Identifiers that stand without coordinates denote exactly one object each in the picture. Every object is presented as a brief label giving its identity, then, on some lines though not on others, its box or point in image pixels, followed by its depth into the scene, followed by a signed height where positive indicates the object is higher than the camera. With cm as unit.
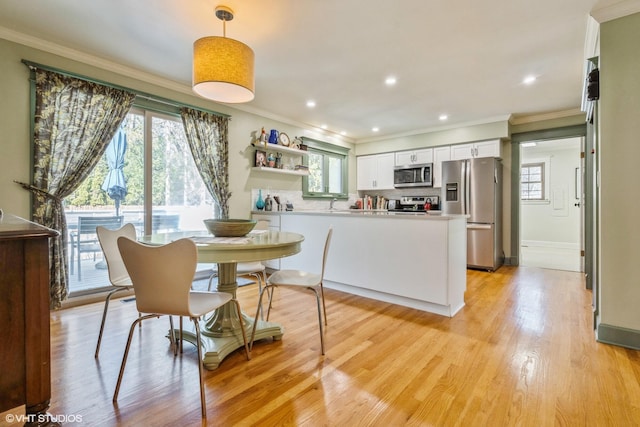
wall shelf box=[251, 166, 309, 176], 447 +67
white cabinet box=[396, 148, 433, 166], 552 +107
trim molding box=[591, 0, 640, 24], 208 +144
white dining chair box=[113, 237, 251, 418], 142 -31
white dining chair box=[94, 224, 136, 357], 207 -33
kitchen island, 274 -44
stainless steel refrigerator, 460 +17
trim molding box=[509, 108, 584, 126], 447 +151
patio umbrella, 318 +46
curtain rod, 265 +131
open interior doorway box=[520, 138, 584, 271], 662 +22
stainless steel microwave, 545 +71
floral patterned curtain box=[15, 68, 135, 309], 268 +64
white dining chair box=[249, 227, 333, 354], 206 -49
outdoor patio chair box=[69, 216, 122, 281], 303 -25
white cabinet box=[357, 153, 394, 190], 604 +87
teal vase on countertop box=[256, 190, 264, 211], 448 +14
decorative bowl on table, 212 -10
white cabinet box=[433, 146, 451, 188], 531 +95
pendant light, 200 +101
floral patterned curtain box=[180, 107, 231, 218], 374 +84
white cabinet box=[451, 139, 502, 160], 478 +106
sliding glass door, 306 +25
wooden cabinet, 90 -33
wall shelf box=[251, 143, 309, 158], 448 +102
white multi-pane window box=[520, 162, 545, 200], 710 +78
